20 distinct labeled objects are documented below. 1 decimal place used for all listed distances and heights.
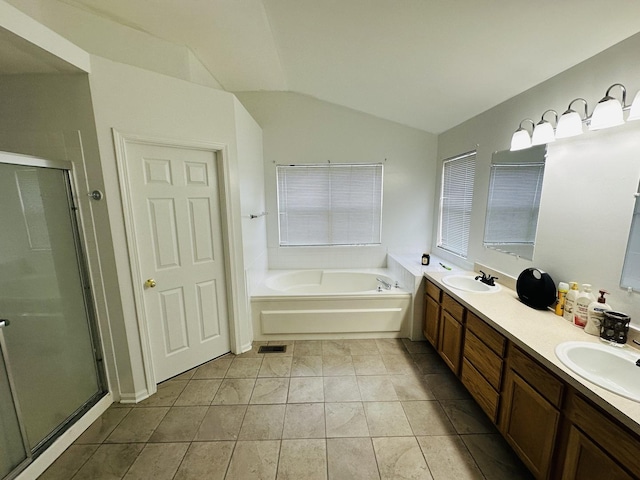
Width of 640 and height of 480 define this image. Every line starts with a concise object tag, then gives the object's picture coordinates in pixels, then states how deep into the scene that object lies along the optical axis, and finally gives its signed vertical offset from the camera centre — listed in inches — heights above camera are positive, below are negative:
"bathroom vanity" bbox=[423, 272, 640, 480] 38.0 -36.0
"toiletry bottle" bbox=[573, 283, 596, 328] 58.5 -23.4
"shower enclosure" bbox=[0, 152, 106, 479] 58.5 -28.0
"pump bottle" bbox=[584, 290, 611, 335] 55.3 -23.9
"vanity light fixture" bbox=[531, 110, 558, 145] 67.6 +18.3
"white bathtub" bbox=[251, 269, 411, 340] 110.1 -46.6
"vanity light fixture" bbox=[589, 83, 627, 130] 51.0 +17.6
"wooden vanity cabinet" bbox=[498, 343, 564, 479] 47.7 -41.9
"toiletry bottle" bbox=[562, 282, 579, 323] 61.0 -23.4
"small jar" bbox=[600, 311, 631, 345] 51.1 -25.0
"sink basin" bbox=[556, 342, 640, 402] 46.9 -30.2
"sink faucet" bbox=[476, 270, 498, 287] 88.5 -26.6
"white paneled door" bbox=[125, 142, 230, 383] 78.6 -14.5
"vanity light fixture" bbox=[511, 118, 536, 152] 75.7 +18.6
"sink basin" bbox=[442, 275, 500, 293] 88.3 -28.5
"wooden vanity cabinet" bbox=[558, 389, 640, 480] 35.9 -36.6
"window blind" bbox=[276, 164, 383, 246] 140.3 +0.1
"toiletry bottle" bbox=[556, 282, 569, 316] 64.6 -23.2
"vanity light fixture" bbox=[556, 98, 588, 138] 59.7 +18.2
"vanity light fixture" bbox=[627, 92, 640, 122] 47.2 +16.7
